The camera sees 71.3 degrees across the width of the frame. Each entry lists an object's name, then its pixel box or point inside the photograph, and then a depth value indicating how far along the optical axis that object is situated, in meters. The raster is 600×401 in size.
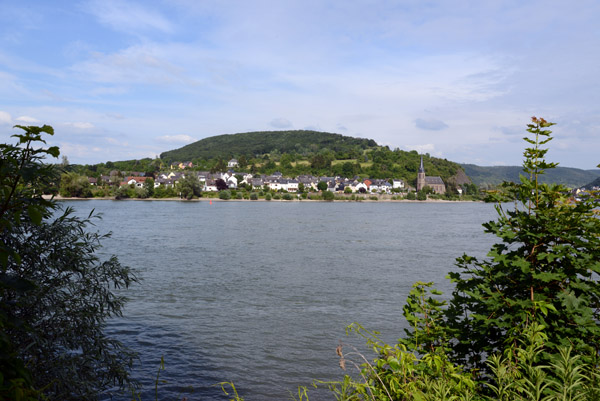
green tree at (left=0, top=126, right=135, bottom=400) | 7.21
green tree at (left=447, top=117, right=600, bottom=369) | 4.30
